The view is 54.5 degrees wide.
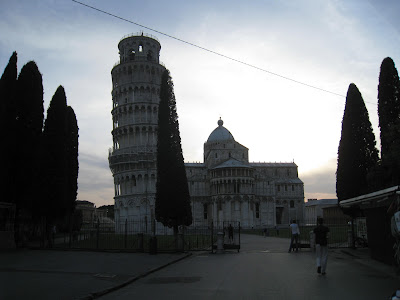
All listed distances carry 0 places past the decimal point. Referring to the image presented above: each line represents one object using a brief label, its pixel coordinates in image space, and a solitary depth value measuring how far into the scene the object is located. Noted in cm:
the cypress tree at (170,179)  2508
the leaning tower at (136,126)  6269
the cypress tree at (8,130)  2466
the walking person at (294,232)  2136
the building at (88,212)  12126
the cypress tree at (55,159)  2609
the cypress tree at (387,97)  2333
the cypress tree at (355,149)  2472
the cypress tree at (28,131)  2548
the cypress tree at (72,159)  3309
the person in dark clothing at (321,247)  1287
